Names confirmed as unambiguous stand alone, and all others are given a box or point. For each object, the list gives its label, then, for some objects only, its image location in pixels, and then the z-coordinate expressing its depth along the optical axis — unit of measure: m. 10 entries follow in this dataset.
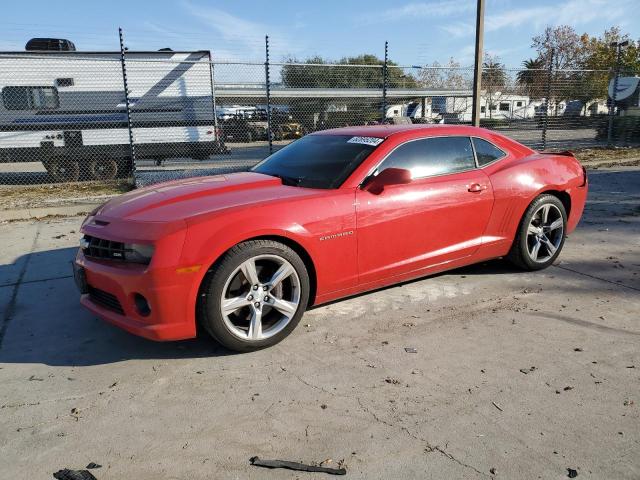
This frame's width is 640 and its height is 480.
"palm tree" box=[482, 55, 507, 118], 21.40
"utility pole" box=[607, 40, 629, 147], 15.17
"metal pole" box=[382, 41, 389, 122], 11.08
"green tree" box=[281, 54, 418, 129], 16.47
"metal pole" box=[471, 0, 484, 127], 10.82
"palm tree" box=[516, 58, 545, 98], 16.12
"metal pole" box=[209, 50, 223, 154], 11.82
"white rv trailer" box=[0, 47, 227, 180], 11.43
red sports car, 3.14
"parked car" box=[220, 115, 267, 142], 17.58
